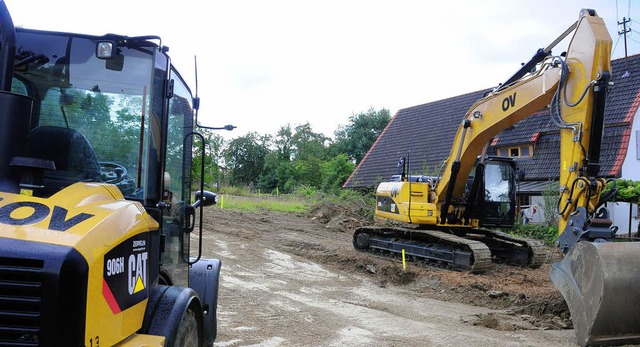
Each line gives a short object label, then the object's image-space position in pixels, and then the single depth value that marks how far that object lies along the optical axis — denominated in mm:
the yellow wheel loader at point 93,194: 2453
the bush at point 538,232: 16953
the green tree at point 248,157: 72000
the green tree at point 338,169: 46953
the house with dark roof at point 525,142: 20328
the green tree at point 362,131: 54844
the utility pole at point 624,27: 27406
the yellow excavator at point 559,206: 5379
